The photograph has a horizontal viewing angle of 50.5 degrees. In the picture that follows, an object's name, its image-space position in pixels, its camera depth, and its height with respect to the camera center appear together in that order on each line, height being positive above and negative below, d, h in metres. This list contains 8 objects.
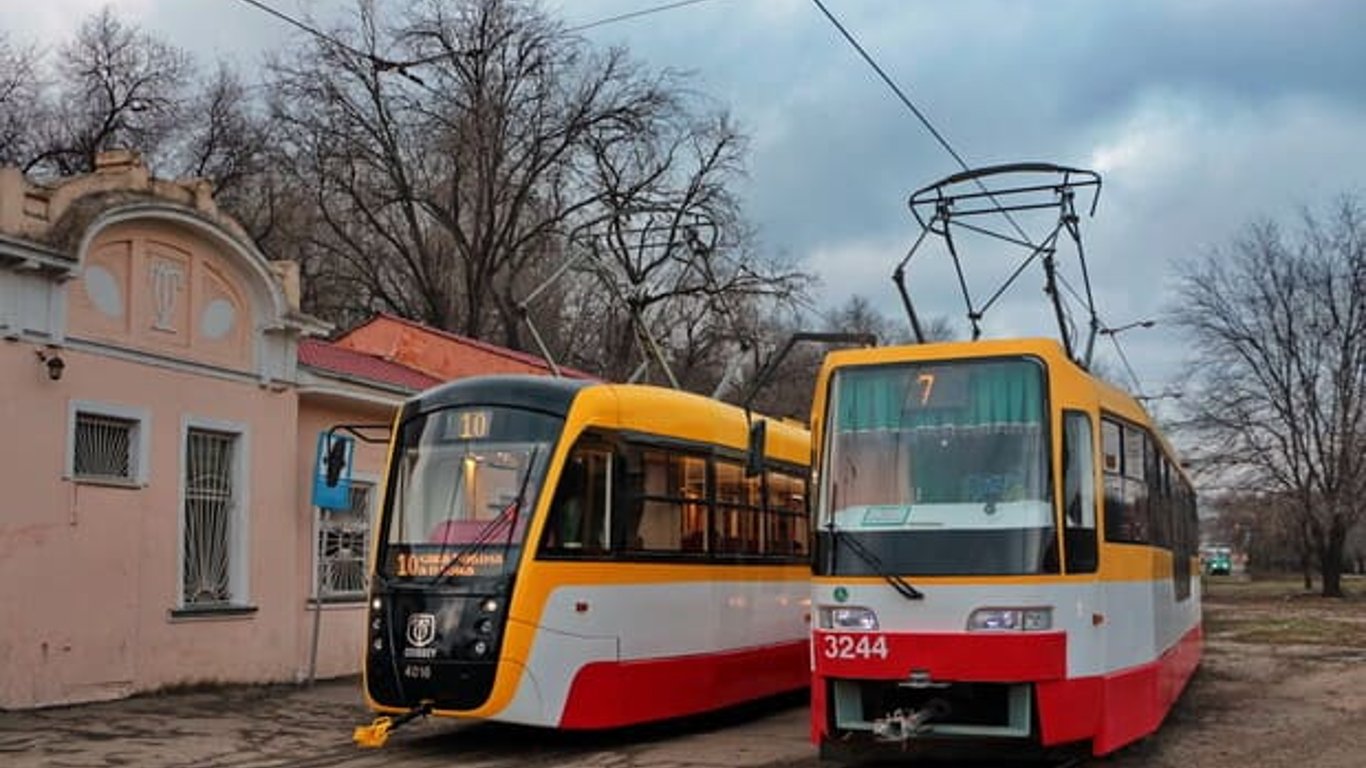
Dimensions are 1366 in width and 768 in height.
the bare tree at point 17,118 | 37.31 +10.84
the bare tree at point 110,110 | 38.72 +11.36
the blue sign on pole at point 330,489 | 17.40 +0.50
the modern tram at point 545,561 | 11.45 -0.28
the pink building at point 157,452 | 14.32 +0.85
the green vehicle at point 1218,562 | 90.05 -2.41
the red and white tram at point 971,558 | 9.55 -0.22
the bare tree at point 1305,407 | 47.47 +3.86
